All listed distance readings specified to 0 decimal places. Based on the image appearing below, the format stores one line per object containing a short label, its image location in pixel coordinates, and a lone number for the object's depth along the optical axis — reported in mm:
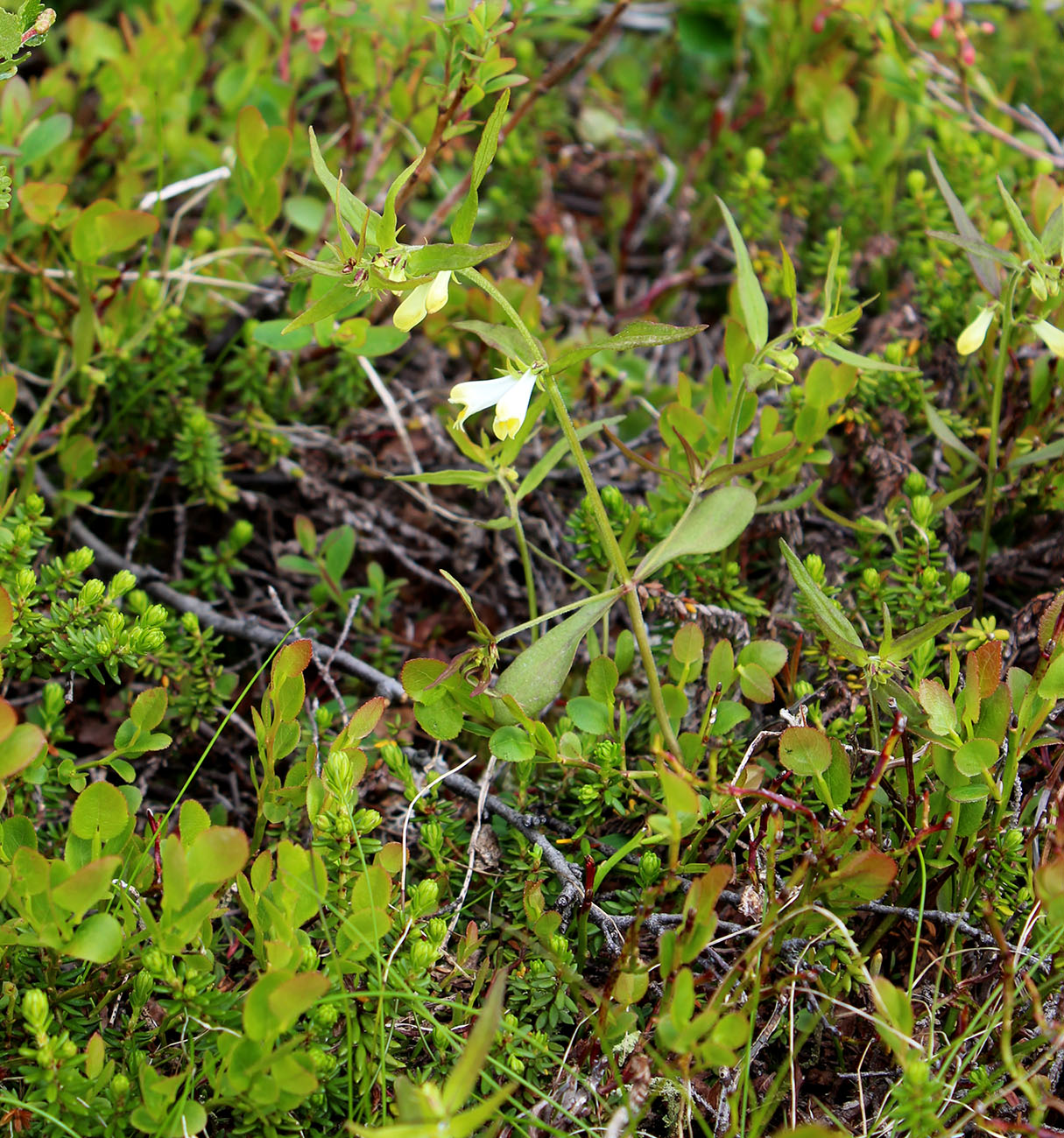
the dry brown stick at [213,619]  812
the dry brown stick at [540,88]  872
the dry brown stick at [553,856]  770
